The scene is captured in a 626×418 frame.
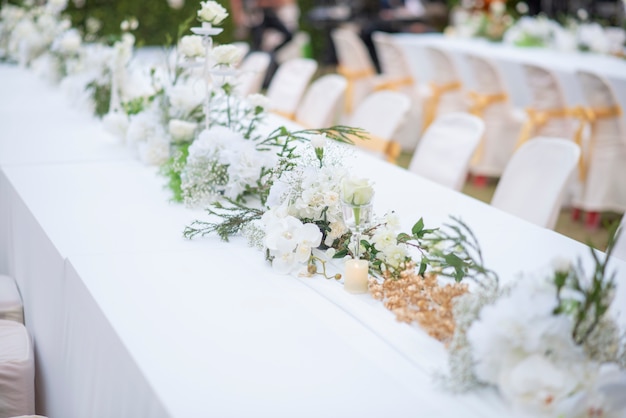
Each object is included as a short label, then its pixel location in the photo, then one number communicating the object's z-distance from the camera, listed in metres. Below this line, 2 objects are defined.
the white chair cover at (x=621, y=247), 2.59
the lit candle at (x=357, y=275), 1.96
